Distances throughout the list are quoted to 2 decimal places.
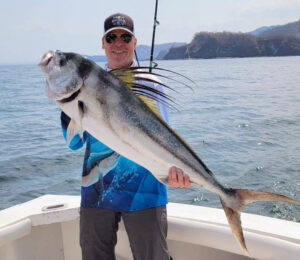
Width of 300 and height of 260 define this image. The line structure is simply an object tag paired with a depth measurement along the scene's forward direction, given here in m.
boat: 3.14
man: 2.87
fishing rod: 4.13
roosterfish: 2.10
